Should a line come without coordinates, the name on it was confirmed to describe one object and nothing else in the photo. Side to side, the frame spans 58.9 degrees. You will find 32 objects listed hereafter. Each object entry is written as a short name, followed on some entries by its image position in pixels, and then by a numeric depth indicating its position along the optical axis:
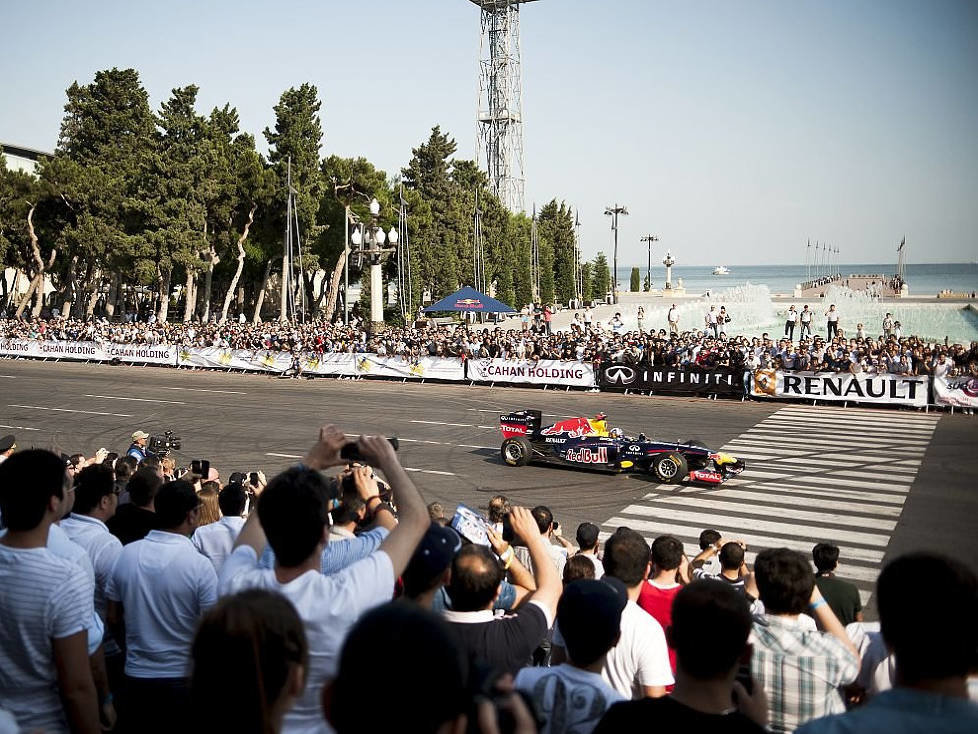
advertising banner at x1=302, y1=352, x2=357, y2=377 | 35.62
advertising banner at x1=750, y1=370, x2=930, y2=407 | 26.81
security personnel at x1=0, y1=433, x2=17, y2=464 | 12.06
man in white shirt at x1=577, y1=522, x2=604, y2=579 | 7.61
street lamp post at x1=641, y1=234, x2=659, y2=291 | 94.69
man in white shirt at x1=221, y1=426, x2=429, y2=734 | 3.11
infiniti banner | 29.28
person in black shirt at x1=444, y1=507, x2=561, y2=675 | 3.72
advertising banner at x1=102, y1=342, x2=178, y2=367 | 40.22
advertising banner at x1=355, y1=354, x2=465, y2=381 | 33.59
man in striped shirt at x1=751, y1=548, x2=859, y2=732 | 4.05
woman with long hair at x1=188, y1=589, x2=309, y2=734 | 2.25
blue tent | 45.06
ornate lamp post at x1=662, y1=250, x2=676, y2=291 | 113.44
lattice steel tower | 79.94
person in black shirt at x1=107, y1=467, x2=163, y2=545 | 6.55
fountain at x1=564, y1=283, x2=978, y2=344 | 60.28
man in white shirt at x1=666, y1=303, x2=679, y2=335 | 41.72
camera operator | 14.19
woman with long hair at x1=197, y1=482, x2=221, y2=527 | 8.00
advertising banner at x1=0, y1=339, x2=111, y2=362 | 41.72
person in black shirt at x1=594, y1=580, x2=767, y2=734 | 2.96
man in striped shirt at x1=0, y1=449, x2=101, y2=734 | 3.59
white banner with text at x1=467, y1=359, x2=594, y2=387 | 31.64
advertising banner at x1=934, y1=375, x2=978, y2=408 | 25.97
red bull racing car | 17.33
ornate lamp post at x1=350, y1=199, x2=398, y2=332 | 41.17
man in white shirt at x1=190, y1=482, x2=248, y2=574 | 6.38
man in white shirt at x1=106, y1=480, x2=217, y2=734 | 4.42
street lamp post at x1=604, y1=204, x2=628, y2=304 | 79.50
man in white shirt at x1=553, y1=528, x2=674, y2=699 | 4.34
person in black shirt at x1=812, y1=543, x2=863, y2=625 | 6.84
